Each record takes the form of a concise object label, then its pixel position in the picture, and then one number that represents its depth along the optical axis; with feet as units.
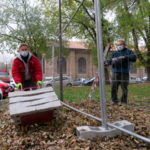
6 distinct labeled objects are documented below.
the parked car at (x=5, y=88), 32.71
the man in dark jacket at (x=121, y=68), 14.82
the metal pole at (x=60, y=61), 17.91
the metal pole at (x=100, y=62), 8.73
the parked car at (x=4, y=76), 56.39
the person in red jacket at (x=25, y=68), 12.57
